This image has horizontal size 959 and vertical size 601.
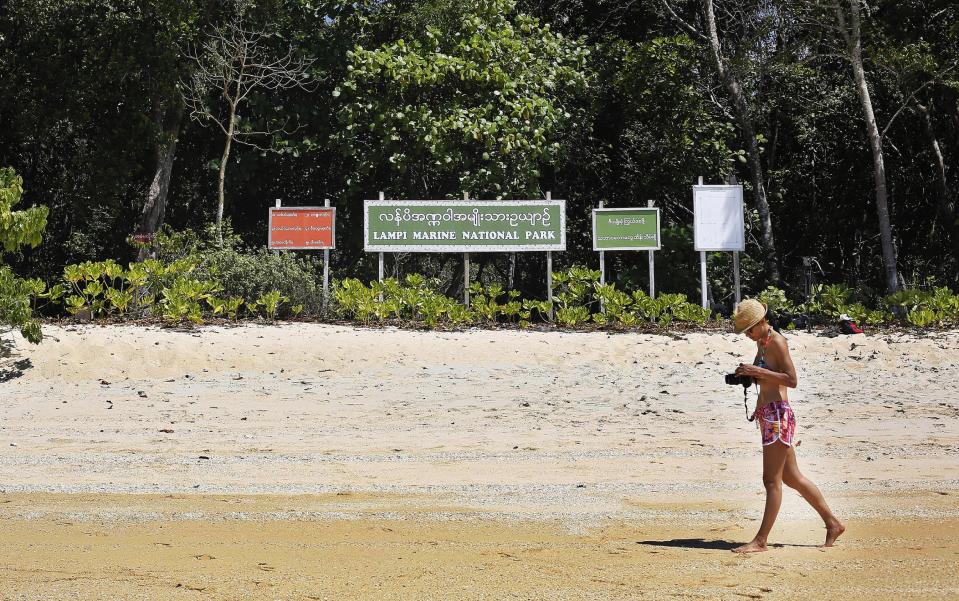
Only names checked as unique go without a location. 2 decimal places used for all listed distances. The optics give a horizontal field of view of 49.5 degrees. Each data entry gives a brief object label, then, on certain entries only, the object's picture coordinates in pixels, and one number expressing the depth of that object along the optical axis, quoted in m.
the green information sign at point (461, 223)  16.64
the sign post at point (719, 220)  16.81
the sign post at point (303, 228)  16.66
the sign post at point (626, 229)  16.88
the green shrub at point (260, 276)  15.21
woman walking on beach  5.45
